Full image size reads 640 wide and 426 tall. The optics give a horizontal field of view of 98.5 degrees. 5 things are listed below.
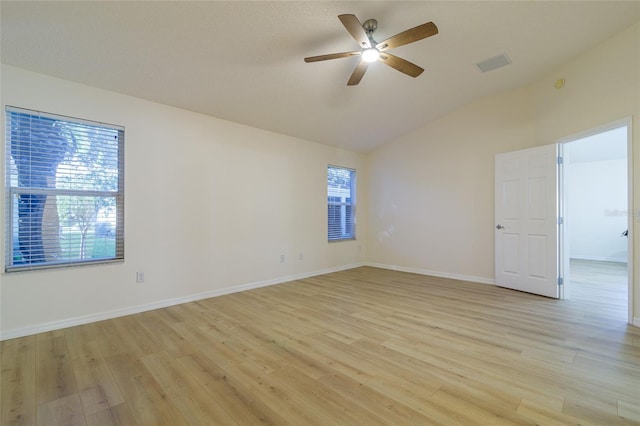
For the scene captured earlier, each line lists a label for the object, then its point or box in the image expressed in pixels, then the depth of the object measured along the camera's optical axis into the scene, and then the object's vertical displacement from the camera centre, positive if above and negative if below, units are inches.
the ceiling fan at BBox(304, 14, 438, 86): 85.1 +57.6
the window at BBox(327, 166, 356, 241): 226.5 +8.7
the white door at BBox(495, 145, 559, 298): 149.1 -4.4
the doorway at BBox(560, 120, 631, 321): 222.5 +4.7
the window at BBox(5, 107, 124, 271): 104.6 +9.0
